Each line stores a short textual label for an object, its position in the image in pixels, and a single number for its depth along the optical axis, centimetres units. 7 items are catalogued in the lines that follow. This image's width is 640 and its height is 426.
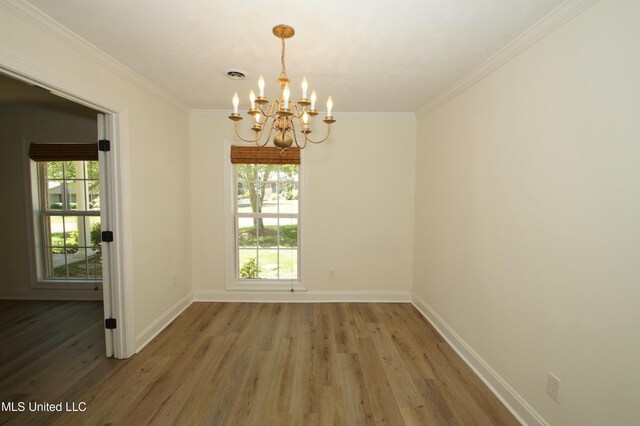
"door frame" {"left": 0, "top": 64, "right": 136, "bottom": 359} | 236
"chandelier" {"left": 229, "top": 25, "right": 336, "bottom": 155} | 147
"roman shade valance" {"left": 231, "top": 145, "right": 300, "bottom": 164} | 359
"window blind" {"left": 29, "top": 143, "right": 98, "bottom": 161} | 365
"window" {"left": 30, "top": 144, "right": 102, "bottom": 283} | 379
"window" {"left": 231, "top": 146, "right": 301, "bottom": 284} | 379
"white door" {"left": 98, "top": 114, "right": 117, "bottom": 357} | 236
